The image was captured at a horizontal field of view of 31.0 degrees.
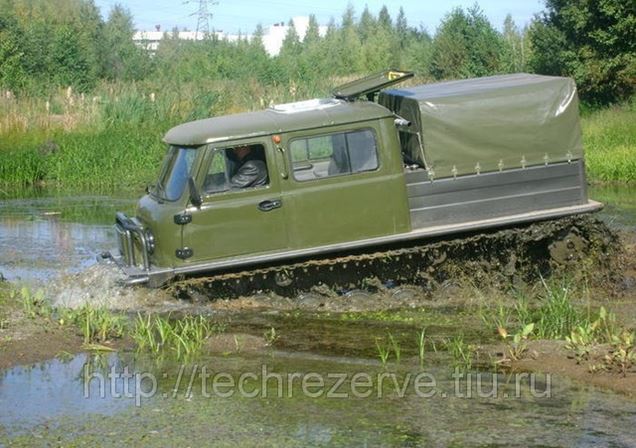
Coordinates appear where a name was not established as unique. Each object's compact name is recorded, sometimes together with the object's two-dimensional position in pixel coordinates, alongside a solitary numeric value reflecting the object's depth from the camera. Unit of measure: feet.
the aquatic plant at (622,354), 30.83
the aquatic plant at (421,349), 33.65
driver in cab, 42.11
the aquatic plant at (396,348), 33.91
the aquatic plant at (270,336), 36.53
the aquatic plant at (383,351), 33.55
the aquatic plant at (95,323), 36.06
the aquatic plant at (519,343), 32.96
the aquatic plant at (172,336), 35.01
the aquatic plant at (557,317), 35.83
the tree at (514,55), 136.06
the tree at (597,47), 107.96
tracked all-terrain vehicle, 41.68
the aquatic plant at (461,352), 32.92
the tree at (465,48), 140.15
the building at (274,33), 347.56
